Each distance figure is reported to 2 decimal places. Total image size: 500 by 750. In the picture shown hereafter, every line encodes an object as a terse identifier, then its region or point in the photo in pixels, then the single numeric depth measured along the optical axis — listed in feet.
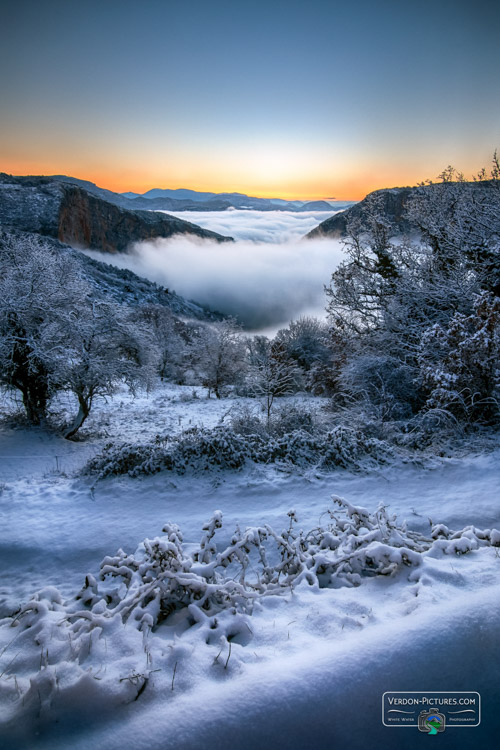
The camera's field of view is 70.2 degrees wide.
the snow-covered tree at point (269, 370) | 52.95
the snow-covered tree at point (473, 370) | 24.91
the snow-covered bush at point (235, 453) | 21.94
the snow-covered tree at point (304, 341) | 86.38
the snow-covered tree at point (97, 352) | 38.99
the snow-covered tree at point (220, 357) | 85.71
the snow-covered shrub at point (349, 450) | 21.85
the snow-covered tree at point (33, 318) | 36.70
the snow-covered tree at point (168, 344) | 115.65
